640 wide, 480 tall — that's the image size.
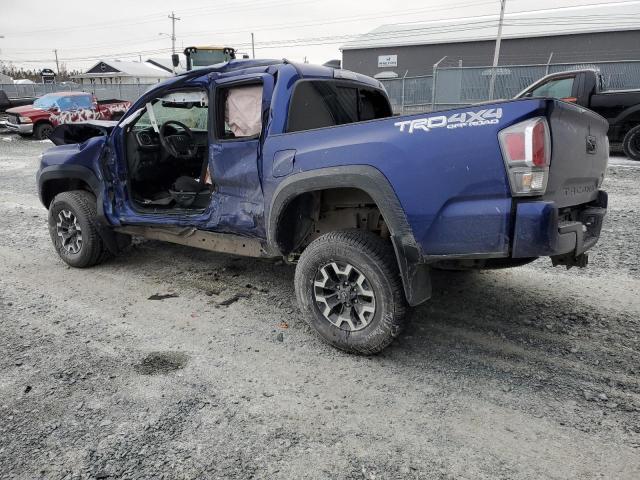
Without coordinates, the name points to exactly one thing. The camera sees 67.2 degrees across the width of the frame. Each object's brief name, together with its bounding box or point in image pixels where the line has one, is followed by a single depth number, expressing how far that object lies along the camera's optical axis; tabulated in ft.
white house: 187.57
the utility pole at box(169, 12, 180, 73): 213.25
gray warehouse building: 85.35
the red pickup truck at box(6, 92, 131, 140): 57.77
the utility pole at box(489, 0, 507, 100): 85.05
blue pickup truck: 8.40
